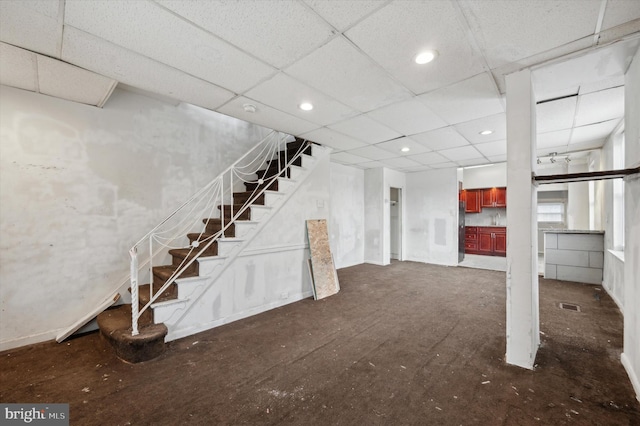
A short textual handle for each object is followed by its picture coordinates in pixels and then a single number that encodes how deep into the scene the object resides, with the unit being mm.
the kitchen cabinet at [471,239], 9016
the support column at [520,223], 2328
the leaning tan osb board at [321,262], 4488
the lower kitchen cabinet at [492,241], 8469
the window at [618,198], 4086
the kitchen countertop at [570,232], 5130
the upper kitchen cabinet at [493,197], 8695
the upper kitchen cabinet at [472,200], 9227
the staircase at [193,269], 2570
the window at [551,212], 8523
